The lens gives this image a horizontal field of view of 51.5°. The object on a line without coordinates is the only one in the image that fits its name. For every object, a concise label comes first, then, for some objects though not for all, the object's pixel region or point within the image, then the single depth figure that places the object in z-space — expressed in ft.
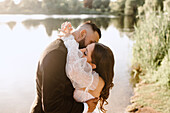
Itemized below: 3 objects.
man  4.96
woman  5.40
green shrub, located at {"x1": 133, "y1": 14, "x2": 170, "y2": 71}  17.98
